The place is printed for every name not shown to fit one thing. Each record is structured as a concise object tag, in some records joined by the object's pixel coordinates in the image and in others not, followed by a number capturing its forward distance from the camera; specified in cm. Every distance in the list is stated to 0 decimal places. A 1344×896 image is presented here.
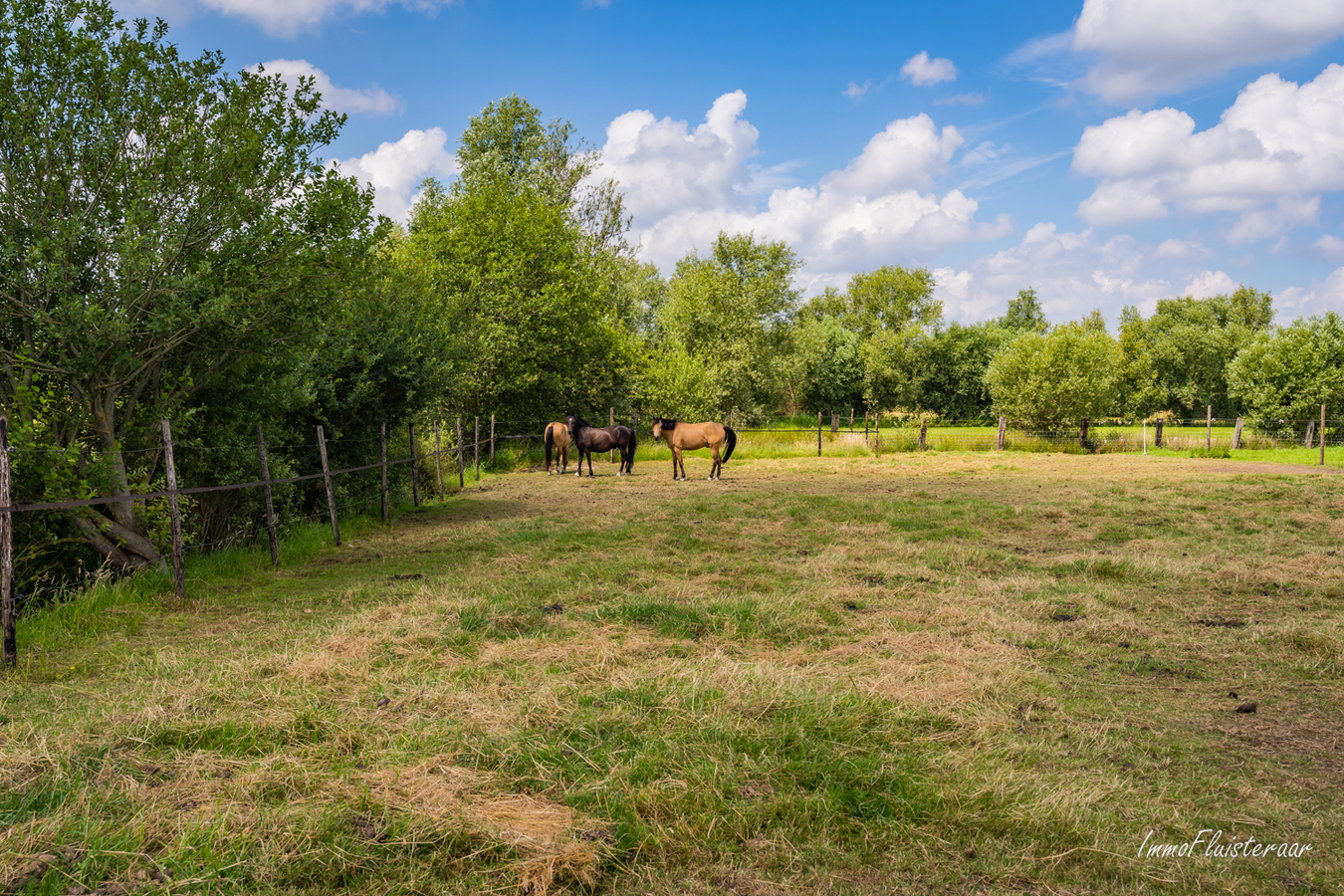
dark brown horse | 1933
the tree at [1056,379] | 3061
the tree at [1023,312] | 6906
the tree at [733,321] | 3650
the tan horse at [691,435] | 1864
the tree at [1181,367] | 4862
